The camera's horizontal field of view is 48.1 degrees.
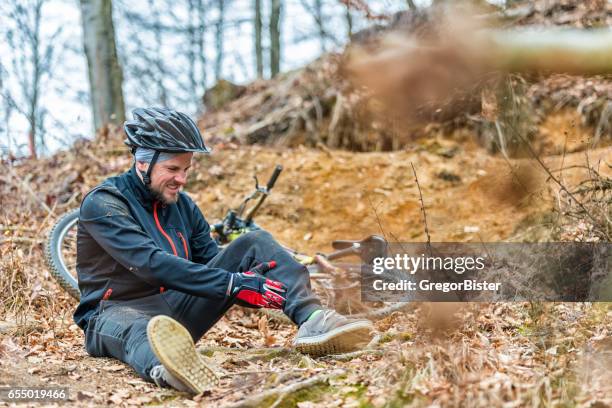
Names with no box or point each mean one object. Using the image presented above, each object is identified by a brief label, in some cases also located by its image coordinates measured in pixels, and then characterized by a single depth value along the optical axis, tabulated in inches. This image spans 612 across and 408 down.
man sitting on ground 151.3
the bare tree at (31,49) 545.8
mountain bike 218.2
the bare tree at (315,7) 714.8
